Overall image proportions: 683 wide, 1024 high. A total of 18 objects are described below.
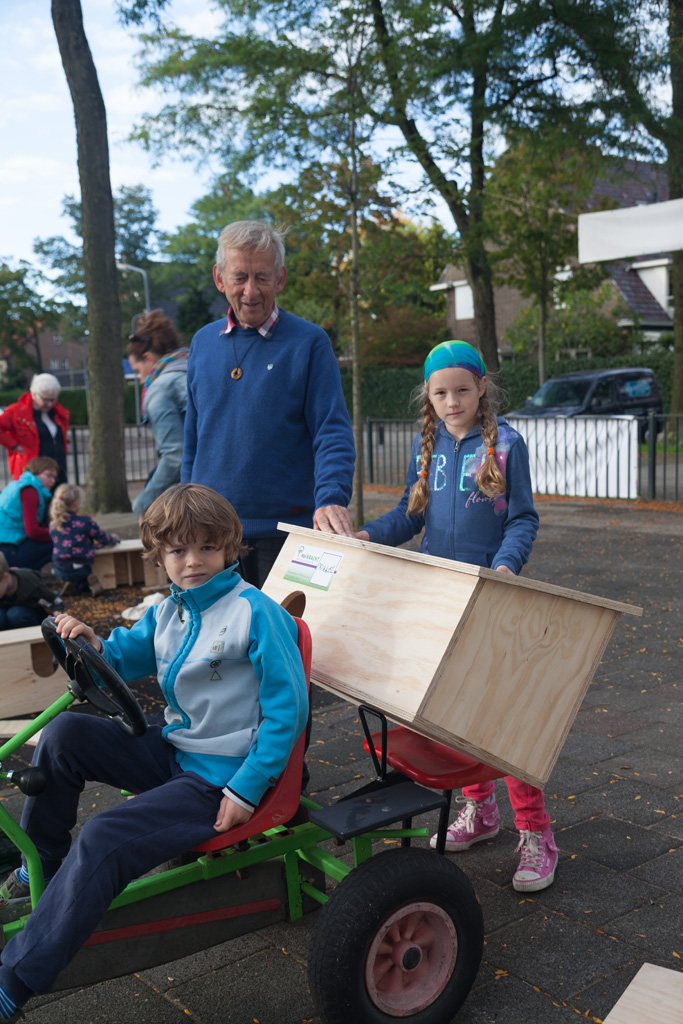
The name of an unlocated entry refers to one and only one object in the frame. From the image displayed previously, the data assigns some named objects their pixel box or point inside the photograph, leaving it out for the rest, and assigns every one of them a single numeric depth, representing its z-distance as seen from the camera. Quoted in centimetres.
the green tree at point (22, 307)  5569
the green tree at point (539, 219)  1933
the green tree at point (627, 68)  1144
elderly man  337
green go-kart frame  220
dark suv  1920
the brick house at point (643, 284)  3362
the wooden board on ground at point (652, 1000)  189
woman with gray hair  877
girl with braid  299
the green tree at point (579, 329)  3066
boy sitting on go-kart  223
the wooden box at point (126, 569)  825
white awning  1186
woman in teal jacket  739
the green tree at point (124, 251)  6656
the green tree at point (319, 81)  946
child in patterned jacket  779
